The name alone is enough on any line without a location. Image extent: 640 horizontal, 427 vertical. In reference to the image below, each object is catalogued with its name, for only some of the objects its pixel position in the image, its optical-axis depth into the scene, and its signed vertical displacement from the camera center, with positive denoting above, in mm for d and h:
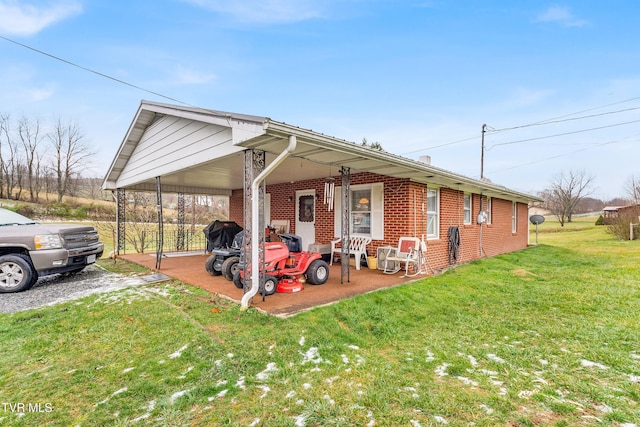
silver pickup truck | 5254 -717
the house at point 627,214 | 18134 -85
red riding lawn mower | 4785 -973
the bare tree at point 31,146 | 26430 +5815
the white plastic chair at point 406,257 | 6625 -989
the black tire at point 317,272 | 5520 -1108
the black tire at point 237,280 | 5074 -1140
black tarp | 7812 -532
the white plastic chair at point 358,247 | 7445 -868
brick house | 4316 +813
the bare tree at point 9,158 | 25281 +4672
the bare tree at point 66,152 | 27078 +5453
